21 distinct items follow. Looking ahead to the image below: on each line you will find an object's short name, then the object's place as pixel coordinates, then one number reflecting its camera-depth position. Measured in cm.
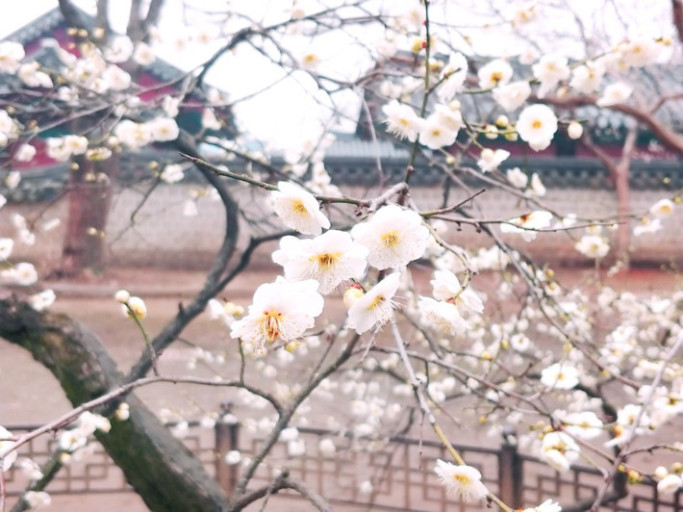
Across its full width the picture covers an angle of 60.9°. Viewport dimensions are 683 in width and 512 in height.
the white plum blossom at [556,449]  91
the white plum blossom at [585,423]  114
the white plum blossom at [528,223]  72
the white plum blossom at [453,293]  61
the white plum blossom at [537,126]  95
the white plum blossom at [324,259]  51
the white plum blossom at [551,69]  125
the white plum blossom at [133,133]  168
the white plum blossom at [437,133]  88
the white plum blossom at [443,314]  57
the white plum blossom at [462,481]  62
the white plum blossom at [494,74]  129
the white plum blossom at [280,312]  52
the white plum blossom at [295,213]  53
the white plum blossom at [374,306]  52
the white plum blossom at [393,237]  52
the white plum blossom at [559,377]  117
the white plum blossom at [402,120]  82
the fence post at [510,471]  223
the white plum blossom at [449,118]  88
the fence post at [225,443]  255
